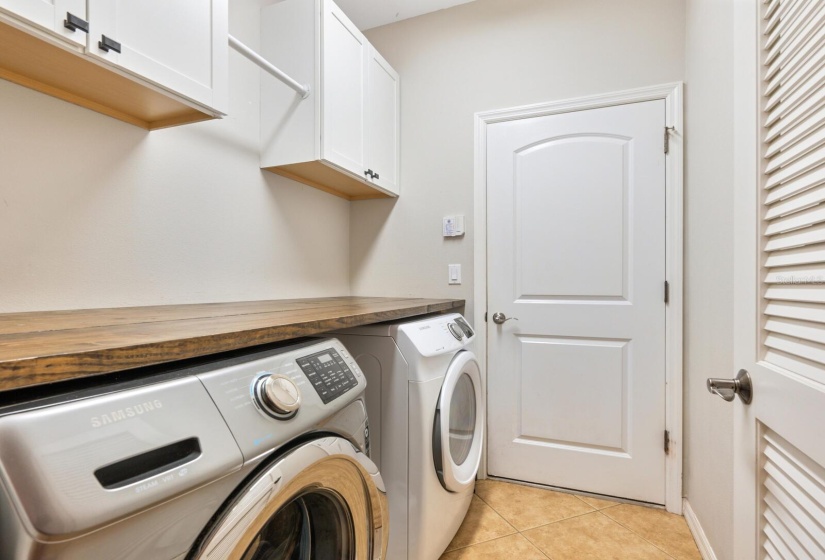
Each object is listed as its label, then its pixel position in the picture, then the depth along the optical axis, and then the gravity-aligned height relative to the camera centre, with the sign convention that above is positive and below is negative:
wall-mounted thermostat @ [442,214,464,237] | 2.28 +0.29
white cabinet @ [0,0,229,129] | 0.89 +0.54
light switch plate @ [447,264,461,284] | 2.29 +0.02
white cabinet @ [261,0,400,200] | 1.74 +0.82
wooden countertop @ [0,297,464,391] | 0.49 -0.10
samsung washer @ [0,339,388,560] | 0.42 -0.25
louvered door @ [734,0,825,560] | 0.59 +0.00
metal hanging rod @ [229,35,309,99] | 1.46 +0.83
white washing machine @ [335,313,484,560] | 1.31 -0.49
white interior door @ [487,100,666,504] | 1.95 -0.11
